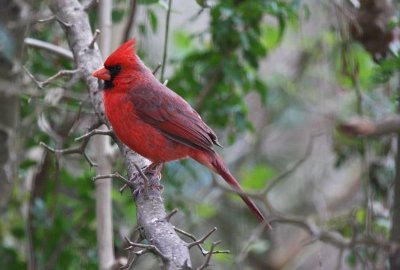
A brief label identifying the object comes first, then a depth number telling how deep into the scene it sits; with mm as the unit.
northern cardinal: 7273
